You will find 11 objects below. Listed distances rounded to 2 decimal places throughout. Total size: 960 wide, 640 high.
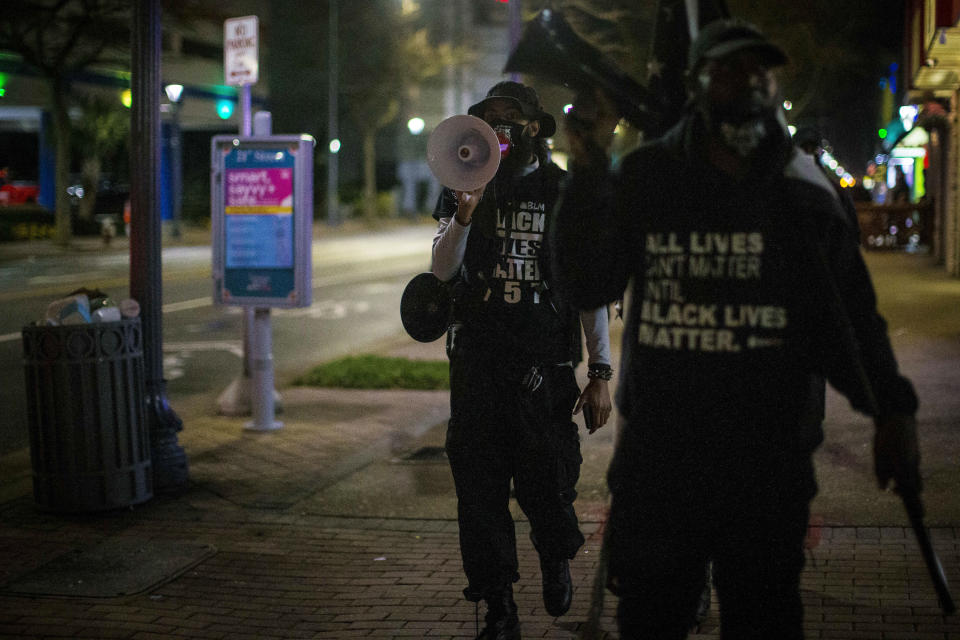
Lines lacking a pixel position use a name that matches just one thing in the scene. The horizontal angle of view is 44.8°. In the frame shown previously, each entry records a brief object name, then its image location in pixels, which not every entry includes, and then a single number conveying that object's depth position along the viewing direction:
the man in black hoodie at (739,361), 2.77
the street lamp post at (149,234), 6.84
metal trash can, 6.14
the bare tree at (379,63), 53.56
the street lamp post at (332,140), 49.06
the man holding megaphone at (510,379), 4.25
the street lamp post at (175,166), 36.34
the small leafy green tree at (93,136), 38.59
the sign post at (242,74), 9.38
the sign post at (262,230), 8.62
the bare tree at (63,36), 30.27
